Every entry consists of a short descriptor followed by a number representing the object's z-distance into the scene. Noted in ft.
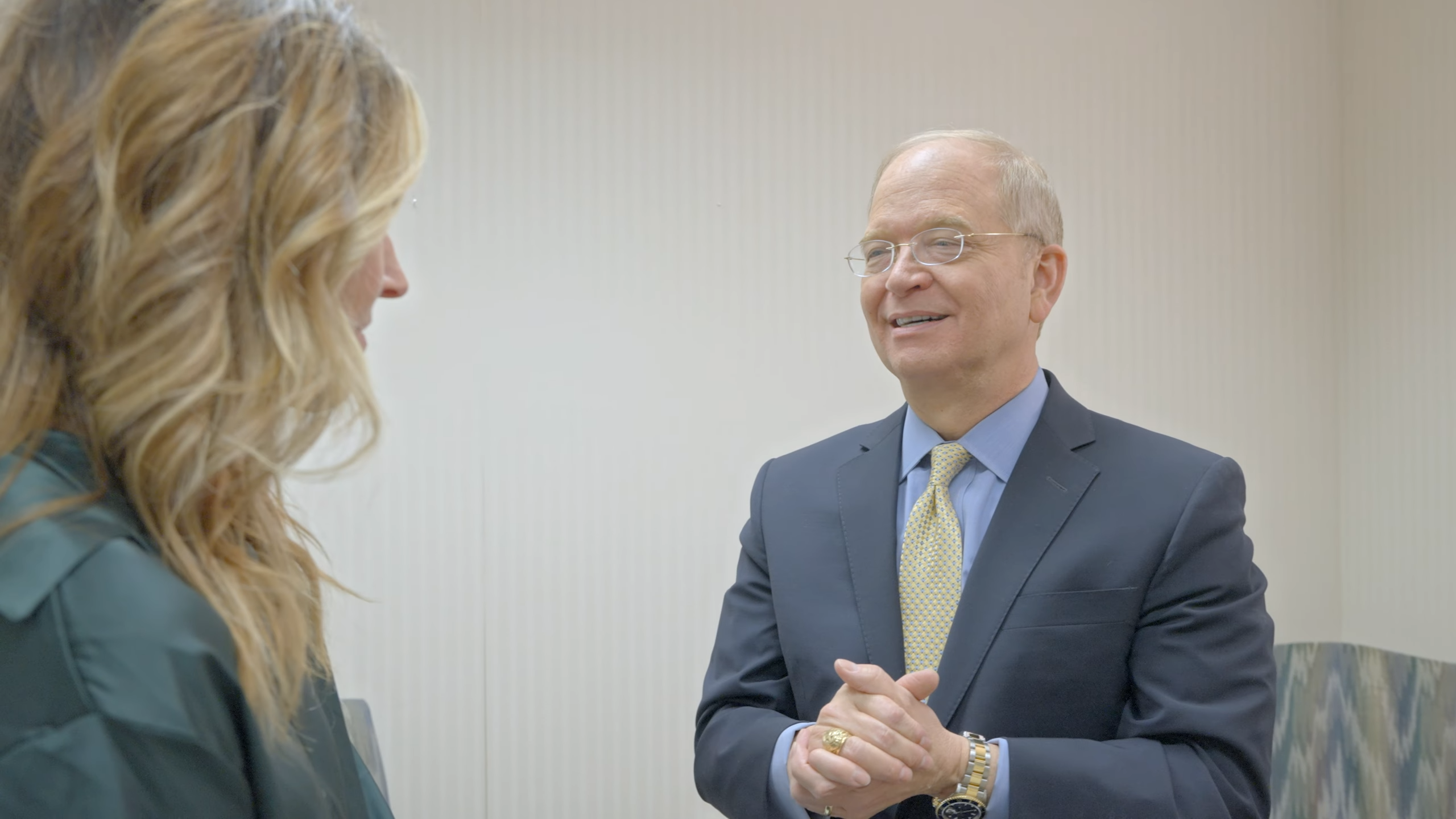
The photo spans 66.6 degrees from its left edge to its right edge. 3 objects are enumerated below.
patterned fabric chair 10.79
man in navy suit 5.08
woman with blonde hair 2.35
